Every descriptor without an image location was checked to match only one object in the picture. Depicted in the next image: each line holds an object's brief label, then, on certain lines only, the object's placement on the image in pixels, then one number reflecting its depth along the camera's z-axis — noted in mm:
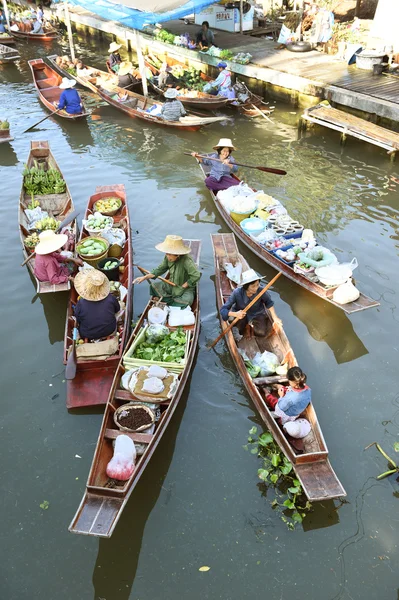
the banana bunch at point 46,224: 8836
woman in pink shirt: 7164
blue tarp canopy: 14891
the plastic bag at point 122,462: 4785
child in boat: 5309
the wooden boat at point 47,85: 15234
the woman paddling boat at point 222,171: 10438
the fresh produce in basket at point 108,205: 9416
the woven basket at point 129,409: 5266
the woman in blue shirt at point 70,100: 14336
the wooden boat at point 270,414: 4869
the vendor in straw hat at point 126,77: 16703
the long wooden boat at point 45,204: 7383
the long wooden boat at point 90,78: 16694
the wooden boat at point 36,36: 24641
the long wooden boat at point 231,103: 14805
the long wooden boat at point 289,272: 7113
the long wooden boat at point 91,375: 5957
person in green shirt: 6848
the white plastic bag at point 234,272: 7738
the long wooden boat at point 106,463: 4240
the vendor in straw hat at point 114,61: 17953
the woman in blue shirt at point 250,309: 6443
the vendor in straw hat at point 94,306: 6090
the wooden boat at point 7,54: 20094
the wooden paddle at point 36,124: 14306
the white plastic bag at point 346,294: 7105
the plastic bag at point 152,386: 5609
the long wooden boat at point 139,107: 13945
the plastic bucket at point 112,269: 7760
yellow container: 9336
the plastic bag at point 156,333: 6617
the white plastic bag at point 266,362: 6273
